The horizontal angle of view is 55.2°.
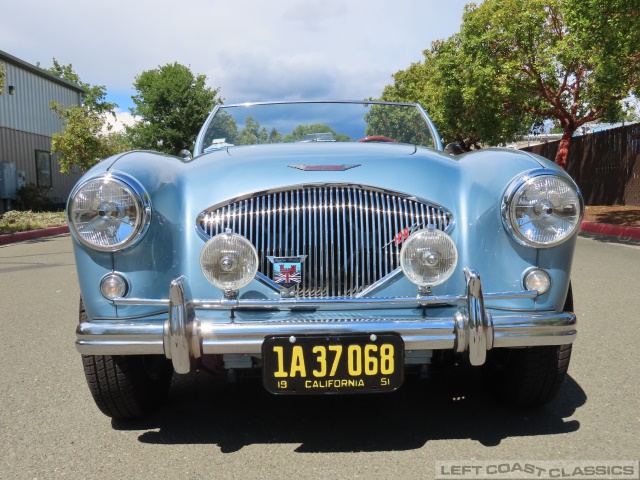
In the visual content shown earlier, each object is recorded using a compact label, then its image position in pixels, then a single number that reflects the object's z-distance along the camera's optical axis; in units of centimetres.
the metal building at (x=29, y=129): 1922
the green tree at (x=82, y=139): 1966
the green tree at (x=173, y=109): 4106
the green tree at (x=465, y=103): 1669
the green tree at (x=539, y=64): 1473
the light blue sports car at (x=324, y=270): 210
